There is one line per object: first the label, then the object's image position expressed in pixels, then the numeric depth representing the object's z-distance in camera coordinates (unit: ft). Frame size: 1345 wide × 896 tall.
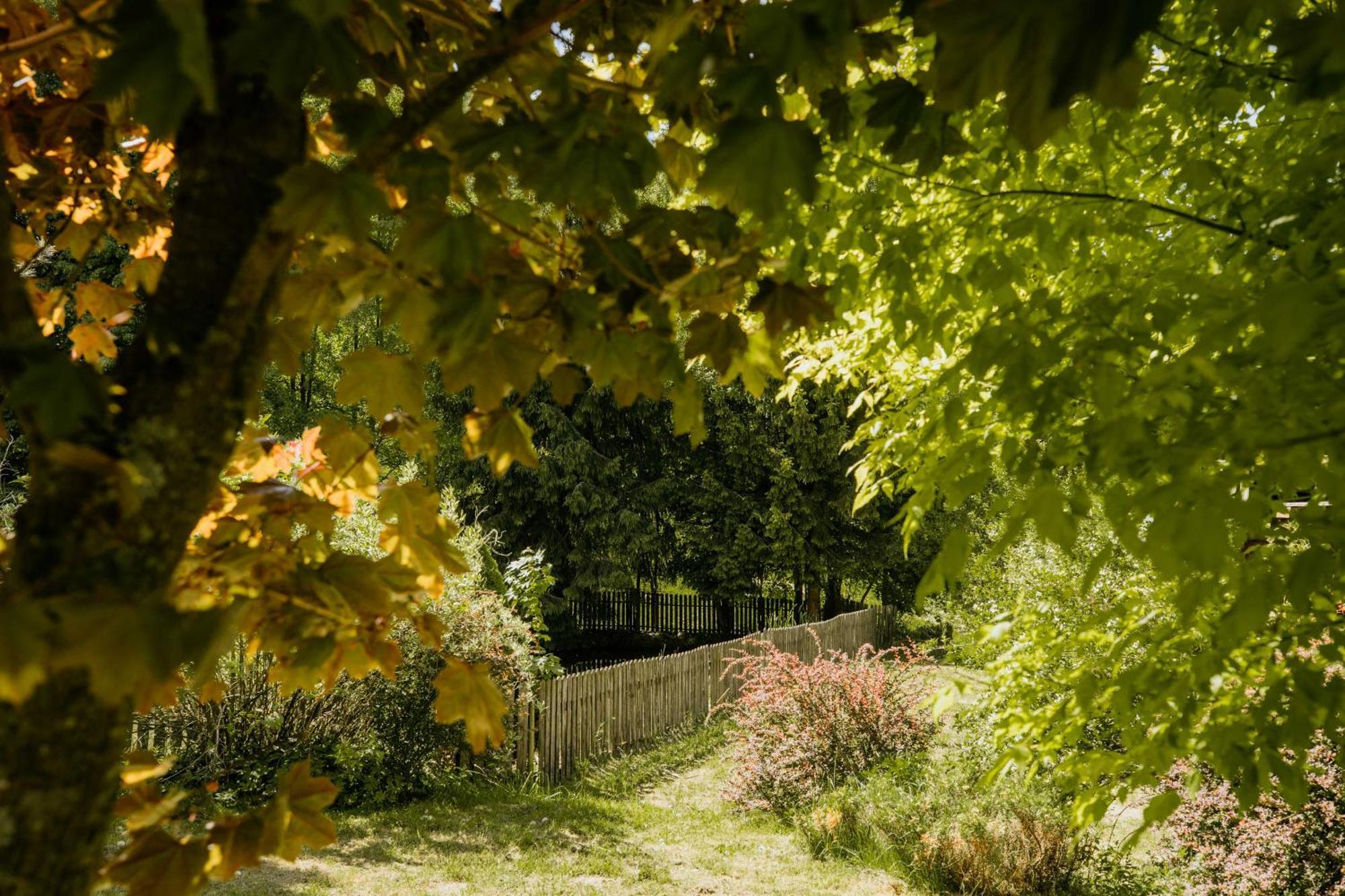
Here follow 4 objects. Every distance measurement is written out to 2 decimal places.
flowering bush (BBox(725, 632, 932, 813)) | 28.91
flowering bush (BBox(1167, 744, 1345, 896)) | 17.71
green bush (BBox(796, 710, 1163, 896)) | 21.53
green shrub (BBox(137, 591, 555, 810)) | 27.45
